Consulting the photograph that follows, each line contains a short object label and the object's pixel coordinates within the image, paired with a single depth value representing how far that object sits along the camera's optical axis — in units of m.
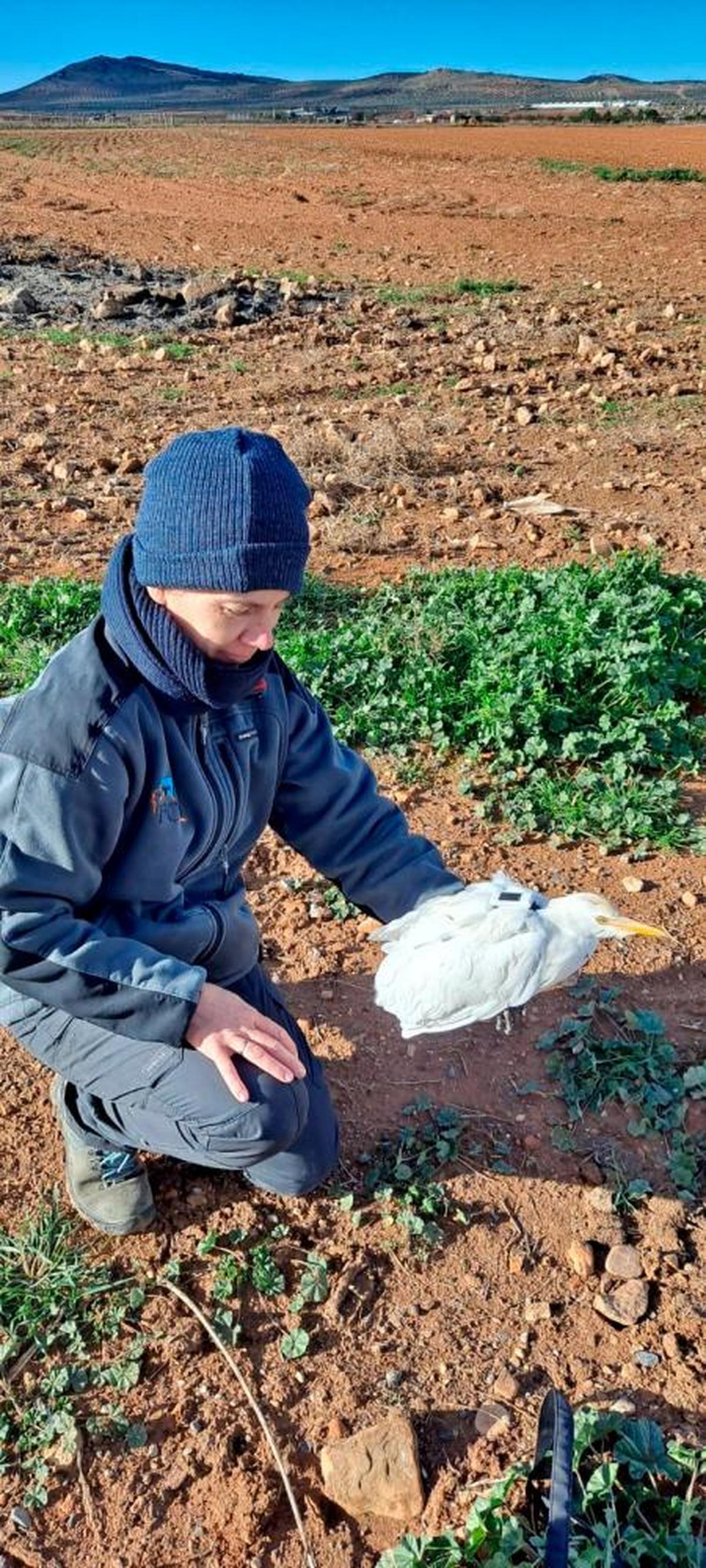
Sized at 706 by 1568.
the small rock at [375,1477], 1.91
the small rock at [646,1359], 2.12
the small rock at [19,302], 9.82
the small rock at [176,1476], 1.96
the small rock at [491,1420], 2.03
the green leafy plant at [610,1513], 1.77
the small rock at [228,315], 9.31
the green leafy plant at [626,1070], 2.52
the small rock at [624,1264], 2.27
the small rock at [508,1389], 2.08
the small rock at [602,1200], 2.38
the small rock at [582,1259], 2.28
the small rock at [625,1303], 2.20
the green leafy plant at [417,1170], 2.34
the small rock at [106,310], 9.60
